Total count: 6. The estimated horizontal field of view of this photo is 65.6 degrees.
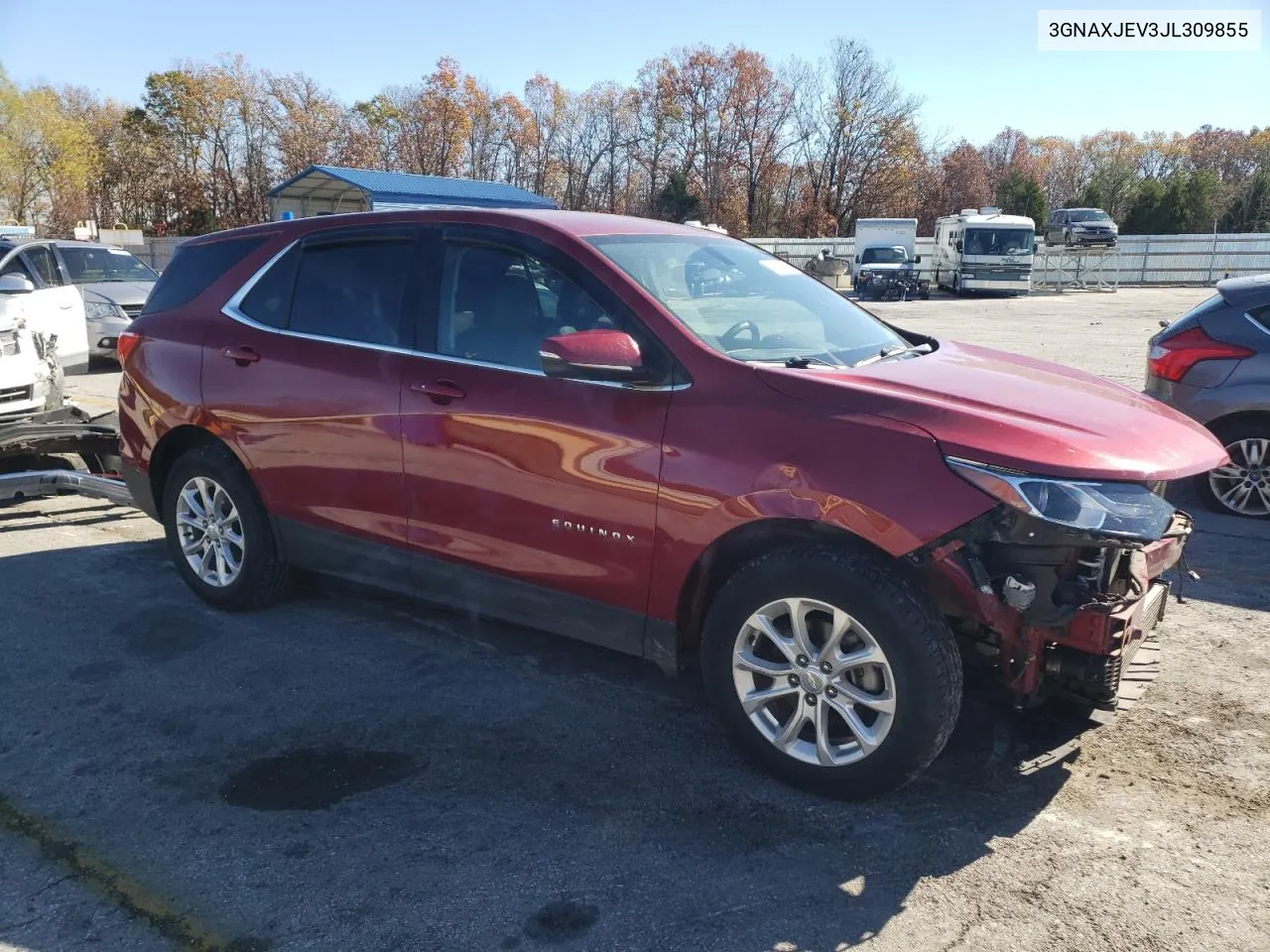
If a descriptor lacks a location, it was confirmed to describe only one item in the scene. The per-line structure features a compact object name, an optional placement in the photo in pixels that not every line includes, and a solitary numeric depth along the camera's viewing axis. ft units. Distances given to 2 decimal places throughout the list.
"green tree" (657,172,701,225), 175.73
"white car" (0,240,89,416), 22.54
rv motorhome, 109.70
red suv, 9.43
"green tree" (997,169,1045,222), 178.50
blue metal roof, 82.38
